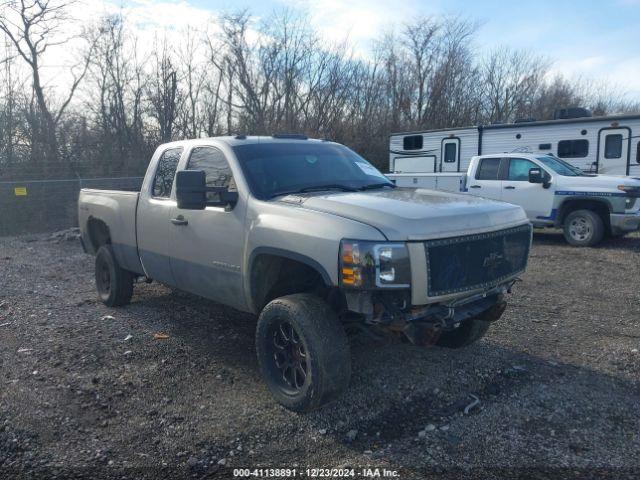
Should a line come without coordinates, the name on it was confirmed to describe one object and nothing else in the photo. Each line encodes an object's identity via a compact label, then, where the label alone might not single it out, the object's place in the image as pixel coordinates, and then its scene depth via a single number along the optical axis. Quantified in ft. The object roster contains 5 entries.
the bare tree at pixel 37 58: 81.51
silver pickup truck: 11.74
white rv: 44.91
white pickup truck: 34.96
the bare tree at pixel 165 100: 91.66
